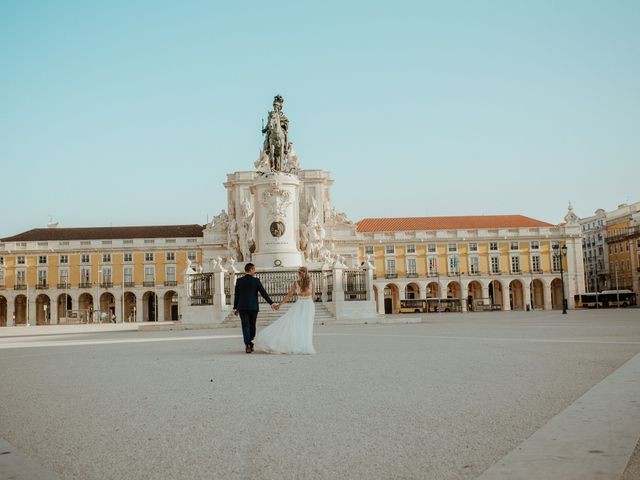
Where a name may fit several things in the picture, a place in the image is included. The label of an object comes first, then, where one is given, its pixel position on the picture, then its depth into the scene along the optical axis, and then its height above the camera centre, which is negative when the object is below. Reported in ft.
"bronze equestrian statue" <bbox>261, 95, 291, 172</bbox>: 94.27 +21.72
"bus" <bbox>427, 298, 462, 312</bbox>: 226.38 -8.45
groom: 39.06 -0.64
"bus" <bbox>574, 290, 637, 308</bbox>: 219.20 -9.05
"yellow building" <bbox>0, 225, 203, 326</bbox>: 246.88 +7.24
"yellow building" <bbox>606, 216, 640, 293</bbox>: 270.87 +8.04
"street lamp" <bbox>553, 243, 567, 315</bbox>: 246.84 +9.25
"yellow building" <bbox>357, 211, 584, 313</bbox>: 249.96 +6.53
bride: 37.91 -2.48
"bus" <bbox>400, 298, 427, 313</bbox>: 227.20 -8.38
